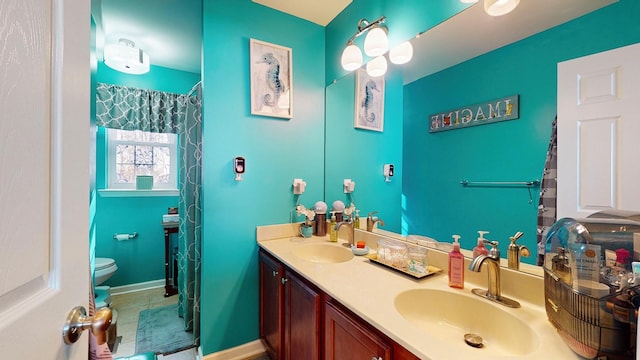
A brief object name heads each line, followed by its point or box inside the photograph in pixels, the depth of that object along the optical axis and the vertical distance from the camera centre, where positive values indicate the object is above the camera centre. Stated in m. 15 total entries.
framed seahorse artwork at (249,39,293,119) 1.87 +0.75
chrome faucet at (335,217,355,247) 1.79 -0.35
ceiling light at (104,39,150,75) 2.17 +1.06
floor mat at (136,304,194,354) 1.96 -1.29
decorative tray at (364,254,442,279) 1.18 -0.44
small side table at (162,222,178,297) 2.74 -0.85
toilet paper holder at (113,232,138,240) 2.80 -0.64
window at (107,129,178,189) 2.88 +0.24
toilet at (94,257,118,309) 2.24 -0.90
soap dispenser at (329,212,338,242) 1.88 -0.40
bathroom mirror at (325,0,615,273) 1.00 +0.20
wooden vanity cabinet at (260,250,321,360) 1.23 -0.76
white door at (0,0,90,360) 0.35 +0.01
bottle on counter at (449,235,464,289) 1.07 -0.38
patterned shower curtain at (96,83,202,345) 2.03 +0.43
